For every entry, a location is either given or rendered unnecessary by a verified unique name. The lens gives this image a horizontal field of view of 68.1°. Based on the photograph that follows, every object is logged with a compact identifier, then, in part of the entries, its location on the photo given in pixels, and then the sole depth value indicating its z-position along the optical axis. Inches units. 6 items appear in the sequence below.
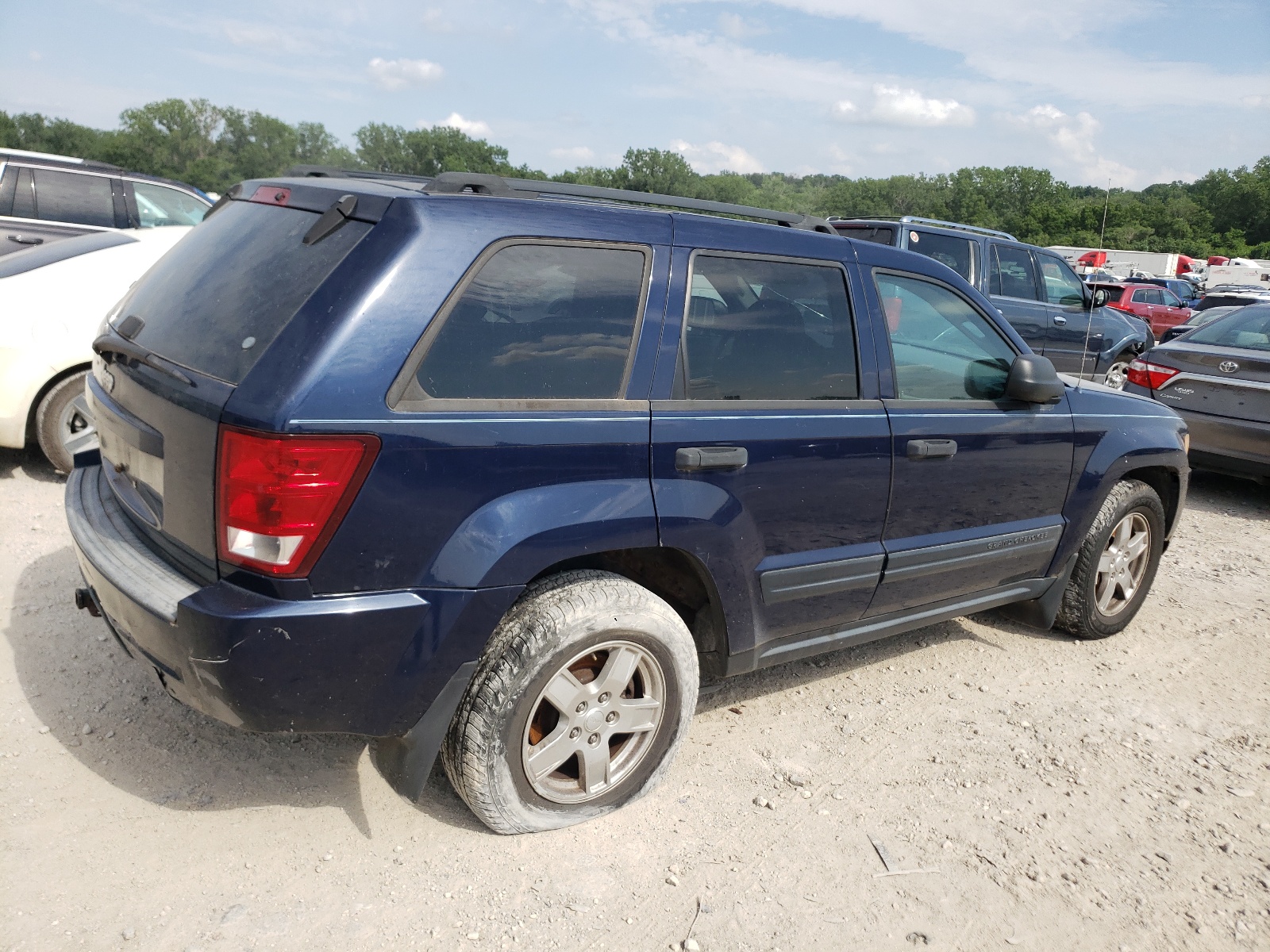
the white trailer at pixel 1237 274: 1653.5
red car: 952.9
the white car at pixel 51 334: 204.8
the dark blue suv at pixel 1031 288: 359.9
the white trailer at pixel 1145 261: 1744.6
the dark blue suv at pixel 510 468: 90.0
